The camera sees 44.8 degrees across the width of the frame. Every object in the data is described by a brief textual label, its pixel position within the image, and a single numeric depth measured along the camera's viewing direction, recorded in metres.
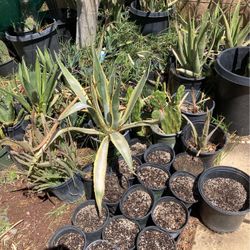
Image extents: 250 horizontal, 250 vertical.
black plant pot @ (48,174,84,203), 2.07
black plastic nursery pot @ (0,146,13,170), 2.39
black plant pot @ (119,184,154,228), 1.90
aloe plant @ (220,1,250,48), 2.65
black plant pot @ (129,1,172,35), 3.40
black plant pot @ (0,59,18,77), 3.29
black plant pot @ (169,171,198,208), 1.97
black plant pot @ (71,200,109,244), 1.87
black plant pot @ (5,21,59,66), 3.17
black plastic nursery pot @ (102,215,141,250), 1.84
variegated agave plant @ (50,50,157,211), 1.79
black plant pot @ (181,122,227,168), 2.19
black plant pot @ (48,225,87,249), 1.85
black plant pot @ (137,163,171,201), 2.06
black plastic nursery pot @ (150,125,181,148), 2.33
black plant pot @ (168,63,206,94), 2.59
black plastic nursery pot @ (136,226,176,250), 1.78
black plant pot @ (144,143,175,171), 2.27
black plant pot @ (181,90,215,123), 2.43
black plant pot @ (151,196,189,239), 1.83
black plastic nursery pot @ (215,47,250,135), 2.28
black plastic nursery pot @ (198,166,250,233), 1.83
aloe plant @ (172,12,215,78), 2.45
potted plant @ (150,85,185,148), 2.25
